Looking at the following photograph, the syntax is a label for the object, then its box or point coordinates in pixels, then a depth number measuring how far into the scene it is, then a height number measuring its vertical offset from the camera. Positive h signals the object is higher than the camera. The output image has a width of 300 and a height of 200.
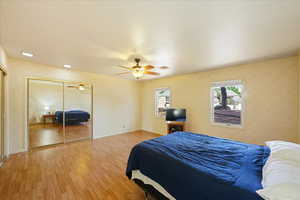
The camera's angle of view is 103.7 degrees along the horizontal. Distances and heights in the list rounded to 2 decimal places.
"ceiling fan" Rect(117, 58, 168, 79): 2.58 +0.70
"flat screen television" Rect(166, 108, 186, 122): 4.17 -0.52
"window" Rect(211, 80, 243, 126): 3.28 -0.08
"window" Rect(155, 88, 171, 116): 5.04 +0.02
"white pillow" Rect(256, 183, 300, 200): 0.77 -0.63
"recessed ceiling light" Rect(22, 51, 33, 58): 2.65 +1.08
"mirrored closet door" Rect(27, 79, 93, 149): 3.45 -0.36
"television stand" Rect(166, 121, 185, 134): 4.02 -0.88
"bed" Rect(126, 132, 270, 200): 1.04 -0.75
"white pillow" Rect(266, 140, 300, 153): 1.38 -0.57
